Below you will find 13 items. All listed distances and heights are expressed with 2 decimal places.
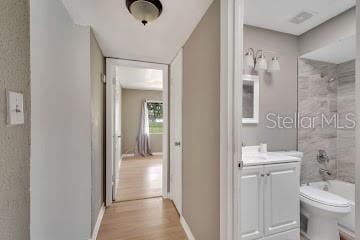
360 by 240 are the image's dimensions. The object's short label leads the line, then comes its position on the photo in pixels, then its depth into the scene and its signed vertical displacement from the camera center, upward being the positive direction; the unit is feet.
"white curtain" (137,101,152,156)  19.81 -2.01
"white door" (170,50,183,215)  7.22 -0.54
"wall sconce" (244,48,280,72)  6.58 +2.26
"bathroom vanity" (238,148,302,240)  5.15 -2.49
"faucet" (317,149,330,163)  7.45 -1.65
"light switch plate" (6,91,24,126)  2.21 +0.15
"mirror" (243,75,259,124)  6.85 +0.82
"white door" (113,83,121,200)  8.56 -3.45
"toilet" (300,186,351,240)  5.27 -2.98
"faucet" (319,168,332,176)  7.45 -2.27
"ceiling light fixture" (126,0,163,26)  4.08 +2.74
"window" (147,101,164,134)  20.97 +0.35
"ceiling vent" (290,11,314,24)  6.09 +3.78
